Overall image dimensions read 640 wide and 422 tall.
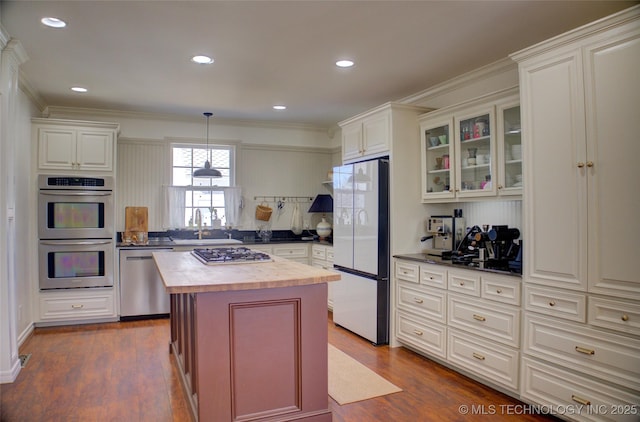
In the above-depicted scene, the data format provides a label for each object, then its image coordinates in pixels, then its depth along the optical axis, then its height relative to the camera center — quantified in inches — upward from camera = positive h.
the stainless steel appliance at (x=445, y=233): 149.9 -7.5
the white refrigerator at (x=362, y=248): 156.9 -14.1
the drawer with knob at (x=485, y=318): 110.8 -30.3
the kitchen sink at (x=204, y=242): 207.4 -14.4
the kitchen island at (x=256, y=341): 87.4 -28.4
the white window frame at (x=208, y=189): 226.1 +13.3
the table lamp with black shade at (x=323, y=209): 235.1 +2.1
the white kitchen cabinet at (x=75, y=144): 181.5 +31.0
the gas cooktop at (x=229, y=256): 115.5 -12.8
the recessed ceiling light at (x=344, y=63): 138.3 +49.9
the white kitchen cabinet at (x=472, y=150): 125.2 +20.9
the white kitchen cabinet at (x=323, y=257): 208.2 -23.0
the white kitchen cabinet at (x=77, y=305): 183.0 -40.9
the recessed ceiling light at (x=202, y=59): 134.6 +50.1
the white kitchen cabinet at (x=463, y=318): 111.8 -32.4
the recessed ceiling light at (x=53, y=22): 108.3 +50.3
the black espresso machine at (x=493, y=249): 124.6 -11.6
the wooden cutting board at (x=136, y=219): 211.6 -2.8
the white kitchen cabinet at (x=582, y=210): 85.3 +0.4
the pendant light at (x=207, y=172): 196.4 +19.3
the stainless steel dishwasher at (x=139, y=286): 194.1 -33.8
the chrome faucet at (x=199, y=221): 223.1 -4.1
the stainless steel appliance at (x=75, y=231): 181.5 -7.8
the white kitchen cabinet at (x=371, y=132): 157.4 +32.7
